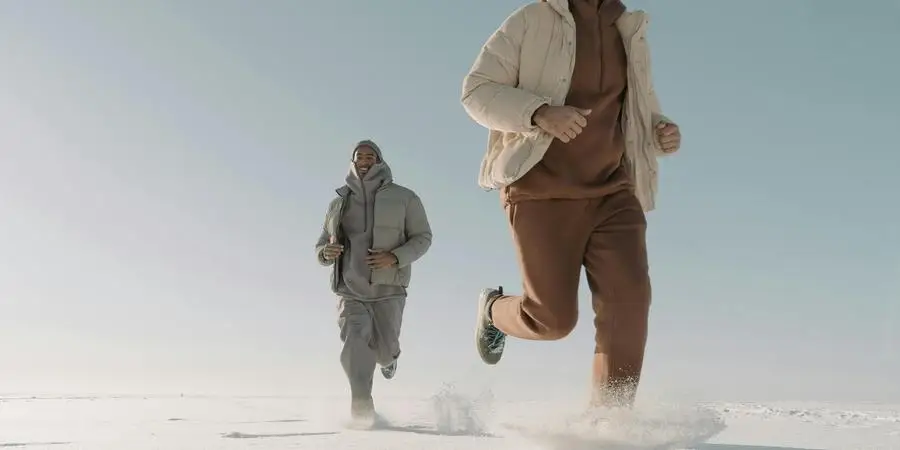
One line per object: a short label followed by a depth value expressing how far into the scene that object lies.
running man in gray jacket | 6.93
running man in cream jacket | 3.81
